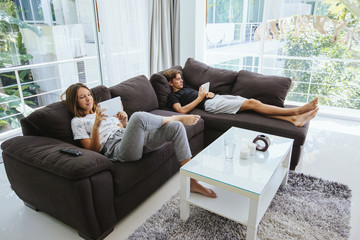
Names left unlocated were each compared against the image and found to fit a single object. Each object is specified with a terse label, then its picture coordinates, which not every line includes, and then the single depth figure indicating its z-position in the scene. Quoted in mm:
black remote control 1683
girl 1844
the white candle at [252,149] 1957
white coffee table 1567
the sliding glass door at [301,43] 3805
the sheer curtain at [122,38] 3646
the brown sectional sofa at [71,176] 1604
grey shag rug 1745
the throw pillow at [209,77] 3248
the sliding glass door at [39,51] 3246
